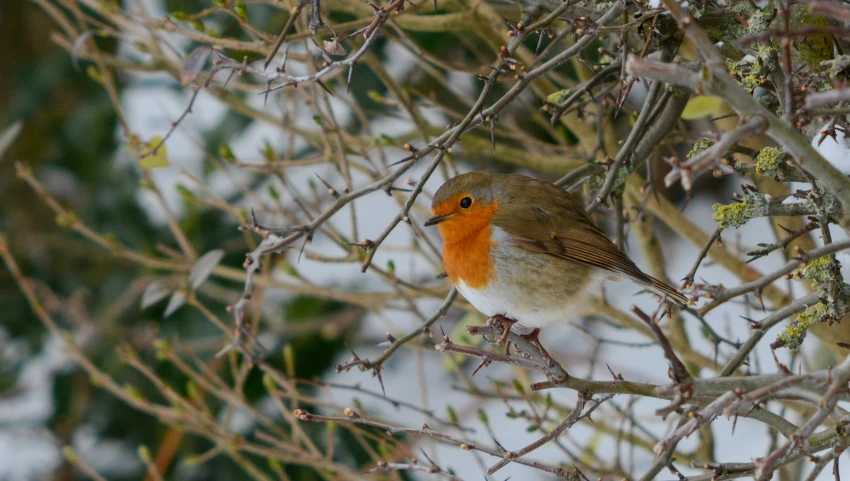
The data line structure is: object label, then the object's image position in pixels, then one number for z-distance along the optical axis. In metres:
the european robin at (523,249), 4.67
